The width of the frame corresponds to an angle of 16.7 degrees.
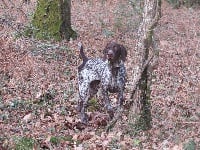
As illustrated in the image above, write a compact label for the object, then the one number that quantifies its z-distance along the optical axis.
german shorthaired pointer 11.59
